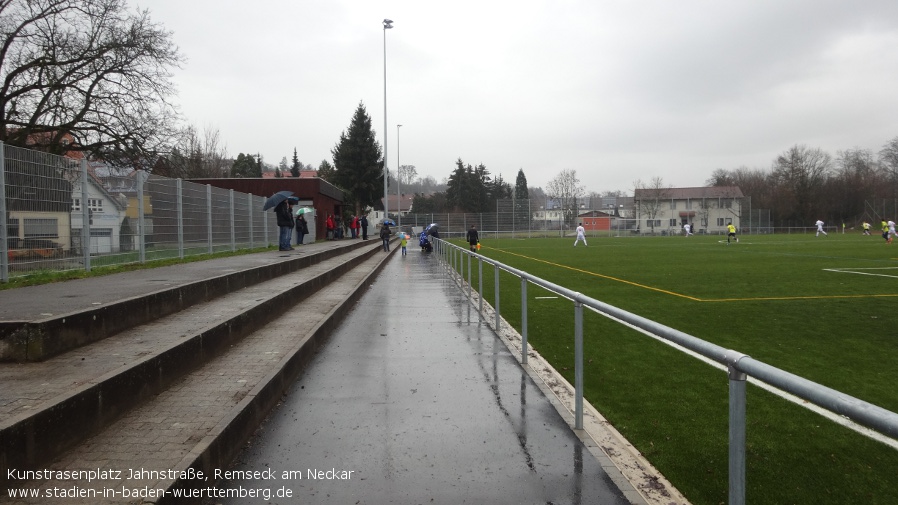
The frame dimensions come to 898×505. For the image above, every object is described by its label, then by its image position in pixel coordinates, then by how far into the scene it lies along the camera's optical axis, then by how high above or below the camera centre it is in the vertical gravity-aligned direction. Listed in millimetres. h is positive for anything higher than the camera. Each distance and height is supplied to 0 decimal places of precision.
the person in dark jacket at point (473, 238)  30328 -518
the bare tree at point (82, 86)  22016 +5544
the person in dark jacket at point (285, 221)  18812 +260
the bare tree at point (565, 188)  90688 +5765
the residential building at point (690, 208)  93125 +2859
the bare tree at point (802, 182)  85188 +6046
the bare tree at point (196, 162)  26281 +5897
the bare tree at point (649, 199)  96938 +4258
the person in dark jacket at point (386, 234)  34156 -315
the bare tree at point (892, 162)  83500 +8431
